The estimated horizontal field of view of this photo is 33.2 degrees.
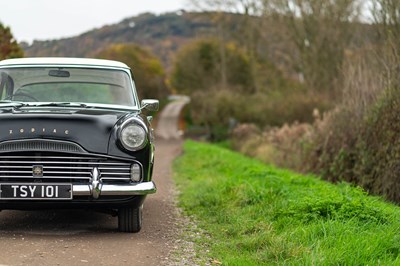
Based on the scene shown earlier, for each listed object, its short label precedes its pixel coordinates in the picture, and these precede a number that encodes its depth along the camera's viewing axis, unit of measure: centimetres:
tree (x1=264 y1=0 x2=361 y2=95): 2883
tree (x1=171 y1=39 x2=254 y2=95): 5084
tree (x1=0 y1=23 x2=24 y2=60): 1384
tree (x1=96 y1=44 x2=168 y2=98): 4759
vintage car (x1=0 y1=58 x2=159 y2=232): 596
